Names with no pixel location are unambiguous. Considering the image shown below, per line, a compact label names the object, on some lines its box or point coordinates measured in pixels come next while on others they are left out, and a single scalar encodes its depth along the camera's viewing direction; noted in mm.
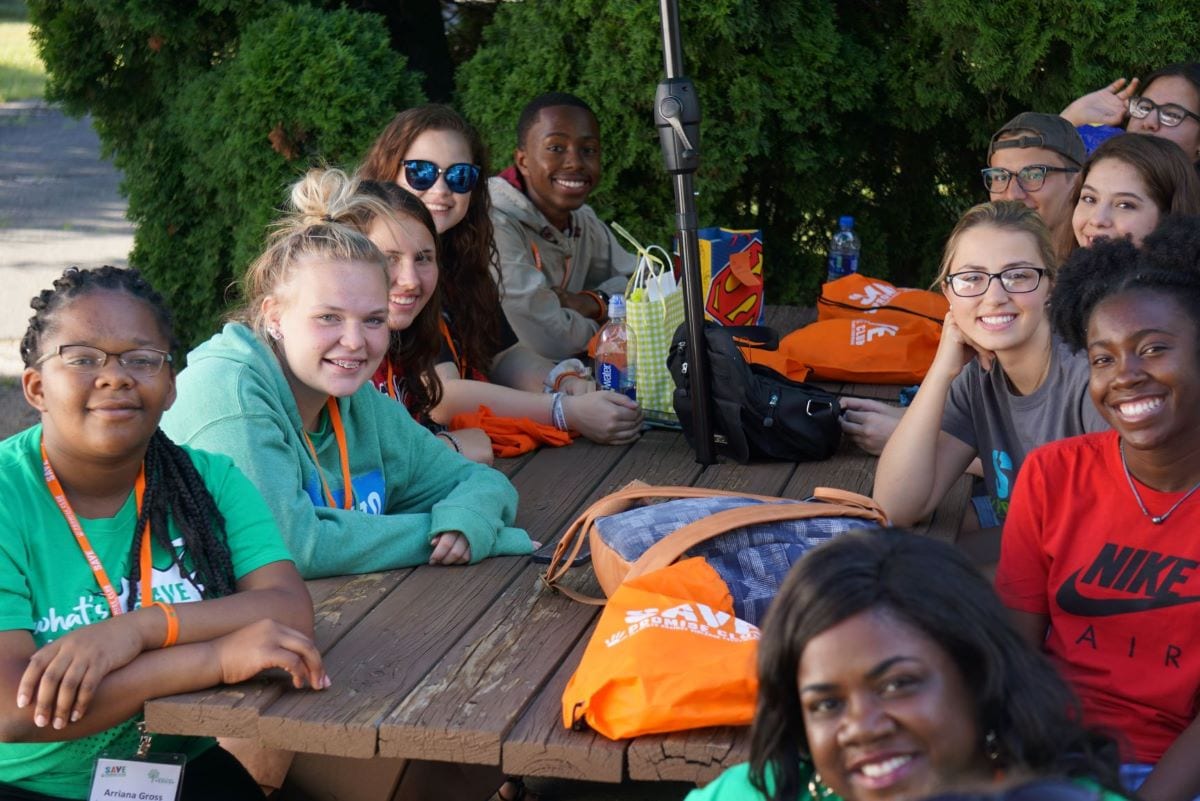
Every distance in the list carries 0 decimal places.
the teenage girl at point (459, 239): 4227
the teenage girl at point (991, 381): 3088
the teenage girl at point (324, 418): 2934
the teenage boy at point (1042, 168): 4391
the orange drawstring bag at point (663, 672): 2279
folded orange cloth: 4004
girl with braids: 2406
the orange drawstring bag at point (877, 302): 4535
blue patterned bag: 2537
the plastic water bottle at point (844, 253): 5547
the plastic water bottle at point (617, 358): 4258
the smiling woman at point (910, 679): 1617
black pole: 3621
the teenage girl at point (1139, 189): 3670
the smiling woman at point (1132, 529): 2367
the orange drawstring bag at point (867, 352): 4434
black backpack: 3727
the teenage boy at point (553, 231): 4766
